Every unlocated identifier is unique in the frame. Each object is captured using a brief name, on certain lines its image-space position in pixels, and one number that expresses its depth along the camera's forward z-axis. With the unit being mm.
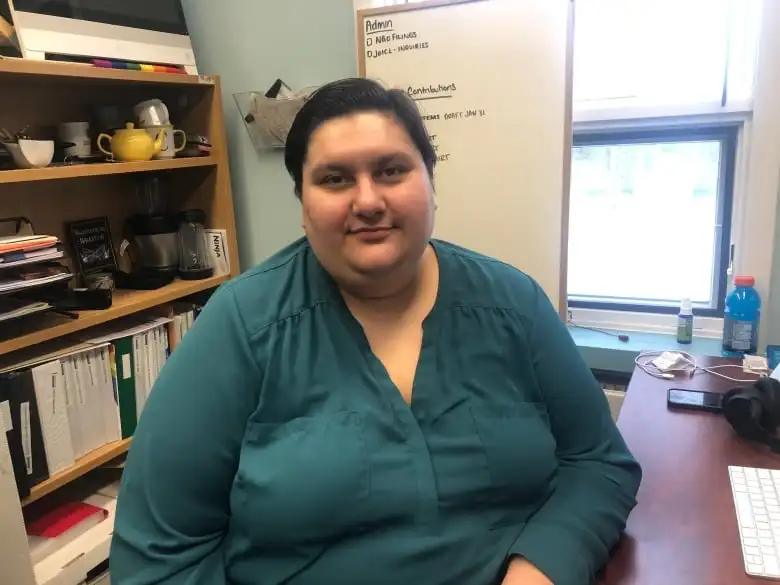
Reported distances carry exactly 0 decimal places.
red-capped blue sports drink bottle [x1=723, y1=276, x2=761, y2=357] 1674
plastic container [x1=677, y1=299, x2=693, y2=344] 1847
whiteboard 1692
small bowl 1531
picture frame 1946
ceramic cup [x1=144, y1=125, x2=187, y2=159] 1917
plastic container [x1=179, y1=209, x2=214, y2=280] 2096
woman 918
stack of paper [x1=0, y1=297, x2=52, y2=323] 1456
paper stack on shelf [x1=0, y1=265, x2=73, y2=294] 1443
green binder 1775
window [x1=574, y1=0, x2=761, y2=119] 1771
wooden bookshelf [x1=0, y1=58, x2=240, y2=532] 1563
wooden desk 876
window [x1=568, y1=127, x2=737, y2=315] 1904
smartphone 1342
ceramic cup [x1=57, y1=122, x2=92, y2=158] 1763
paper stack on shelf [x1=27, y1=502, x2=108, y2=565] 1582
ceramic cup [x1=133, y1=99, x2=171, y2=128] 1930
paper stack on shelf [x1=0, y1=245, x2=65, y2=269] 1438
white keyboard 863
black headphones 1197
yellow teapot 1828
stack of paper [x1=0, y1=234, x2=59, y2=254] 1441
